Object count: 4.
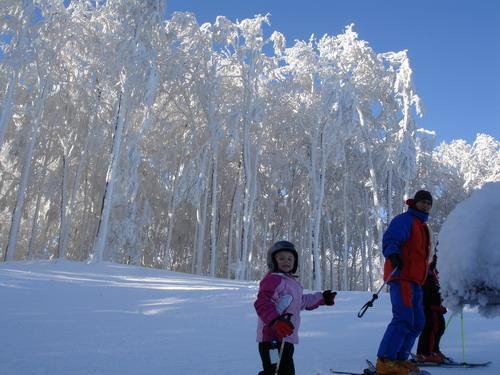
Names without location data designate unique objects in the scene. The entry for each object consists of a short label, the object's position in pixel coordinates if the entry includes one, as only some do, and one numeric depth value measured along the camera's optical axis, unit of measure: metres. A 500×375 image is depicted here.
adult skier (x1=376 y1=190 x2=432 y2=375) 3.29
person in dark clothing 4.05
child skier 2.77
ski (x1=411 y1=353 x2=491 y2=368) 3.62
